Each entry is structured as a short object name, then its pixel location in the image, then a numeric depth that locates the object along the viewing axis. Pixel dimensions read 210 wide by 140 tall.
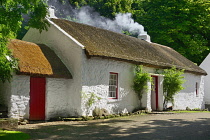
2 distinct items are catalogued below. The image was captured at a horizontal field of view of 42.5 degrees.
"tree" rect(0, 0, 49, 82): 8.23
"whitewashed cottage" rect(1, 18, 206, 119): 12.37
